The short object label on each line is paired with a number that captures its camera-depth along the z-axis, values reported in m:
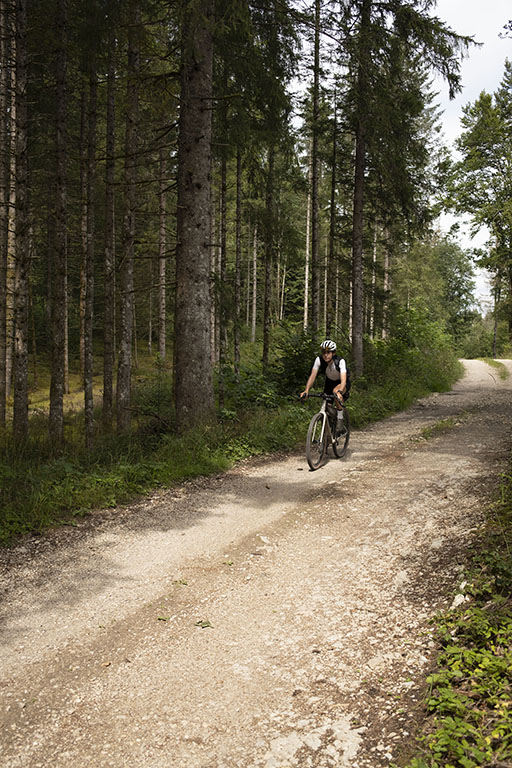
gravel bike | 8.80
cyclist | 9.00
